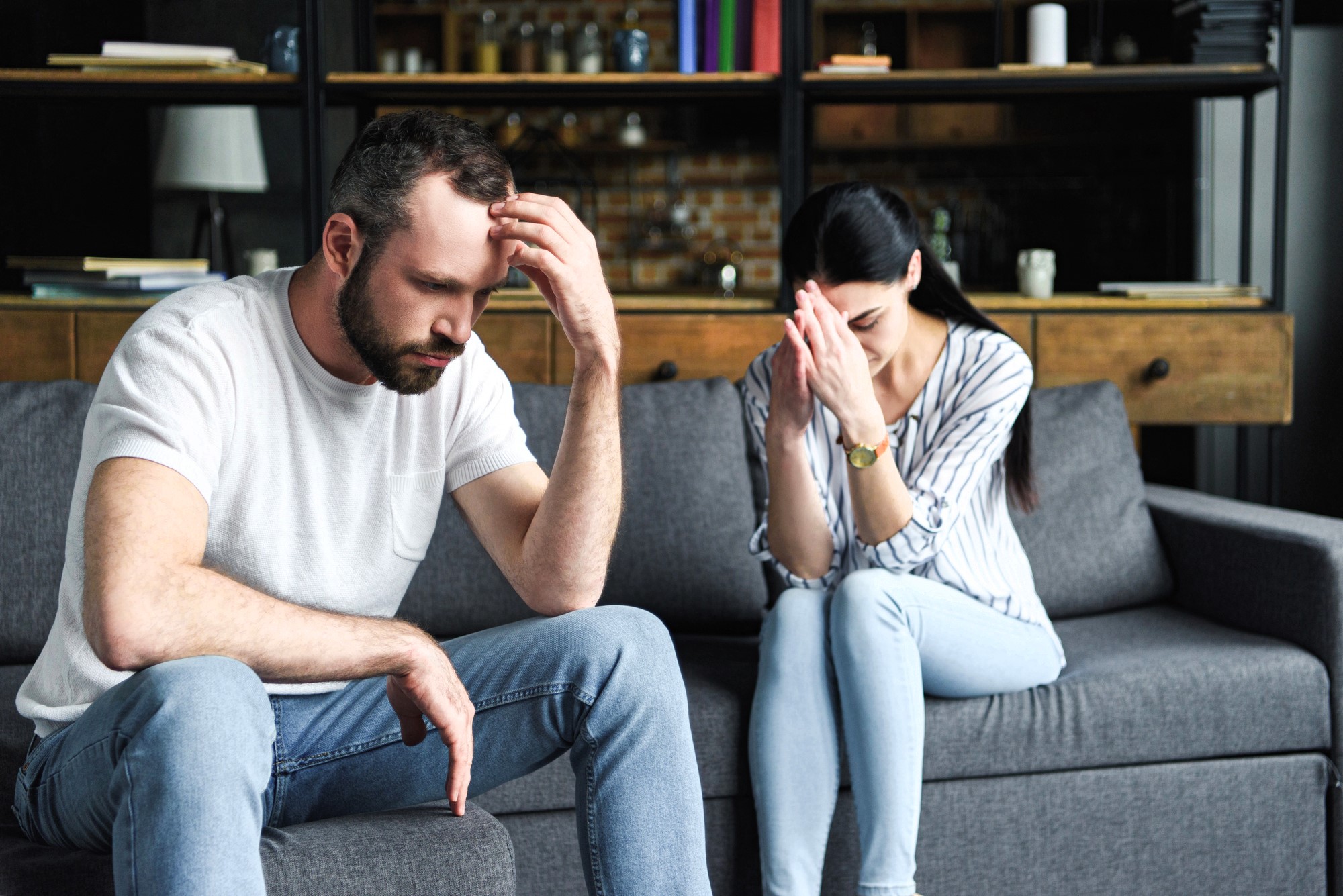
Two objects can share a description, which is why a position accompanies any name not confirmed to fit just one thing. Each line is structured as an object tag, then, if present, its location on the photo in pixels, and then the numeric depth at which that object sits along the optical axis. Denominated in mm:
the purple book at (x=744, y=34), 2545
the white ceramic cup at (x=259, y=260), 2748
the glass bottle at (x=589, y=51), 3676
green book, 2539
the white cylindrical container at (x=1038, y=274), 2645
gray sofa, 1592
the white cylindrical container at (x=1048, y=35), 2590
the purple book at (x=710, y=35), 2549
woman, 1488
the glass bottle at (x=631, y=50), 2746
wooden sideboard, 2465
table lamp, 3240
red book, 2520
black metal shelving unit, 2455
